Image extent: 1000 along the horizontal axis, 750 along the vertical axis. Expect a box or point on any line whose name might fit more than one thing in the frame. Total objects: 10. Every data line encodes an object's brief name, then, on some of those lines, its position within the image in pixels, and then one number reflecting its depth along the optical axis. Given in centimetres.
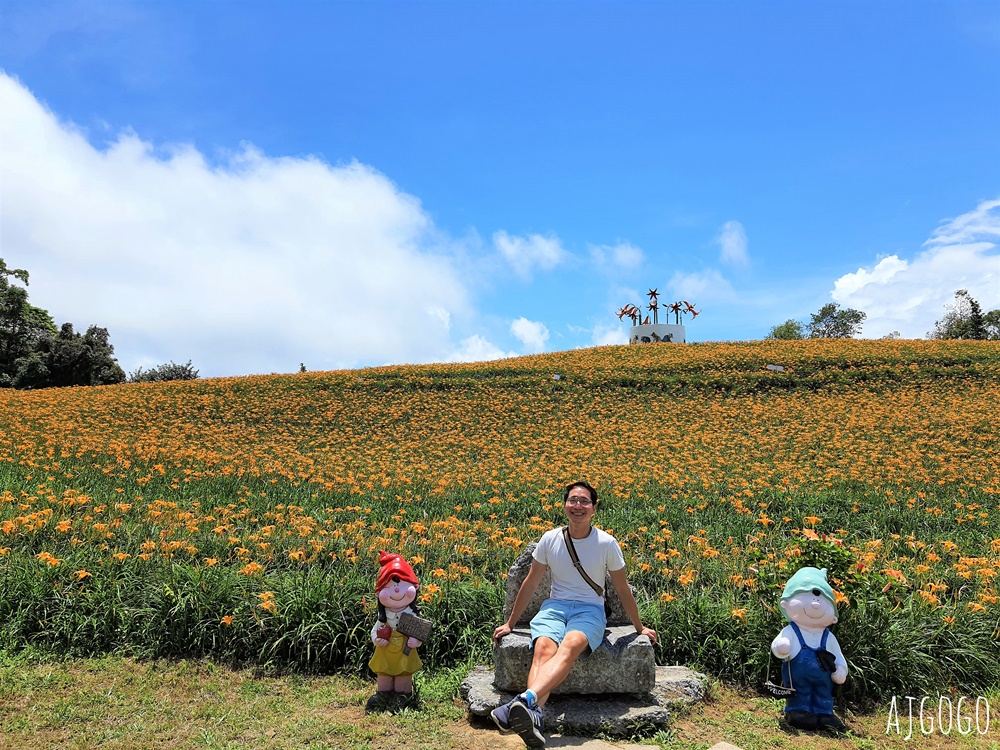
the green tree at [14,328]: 3175
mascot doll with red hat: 411
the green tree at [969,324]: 4850
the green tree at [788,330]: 6519
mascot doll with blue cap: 386
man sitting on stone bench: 396
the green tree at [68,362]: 3070
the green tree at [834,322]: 6394
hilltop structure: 3728
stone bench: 385
